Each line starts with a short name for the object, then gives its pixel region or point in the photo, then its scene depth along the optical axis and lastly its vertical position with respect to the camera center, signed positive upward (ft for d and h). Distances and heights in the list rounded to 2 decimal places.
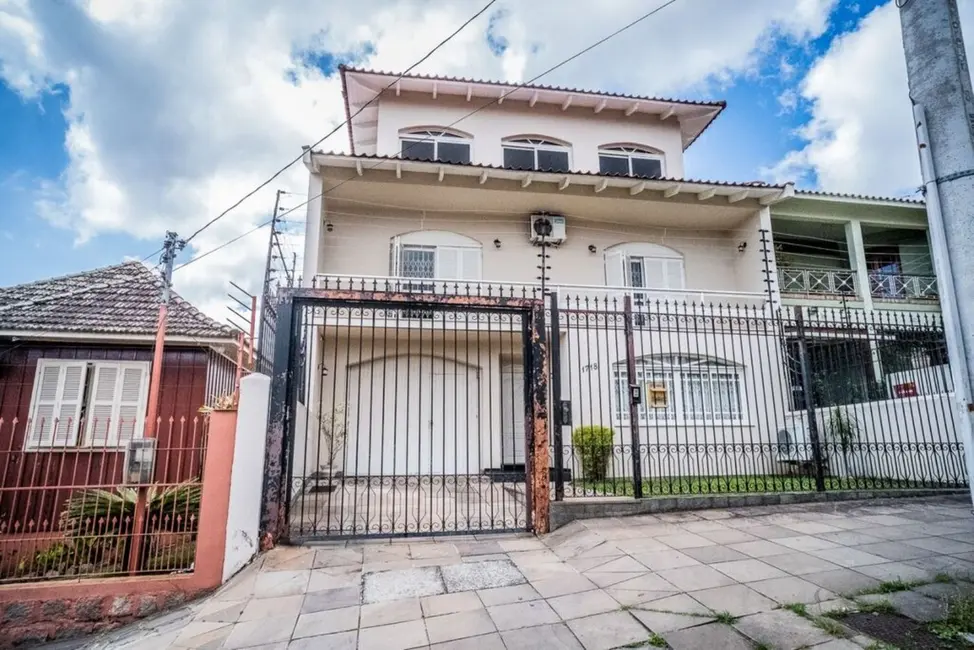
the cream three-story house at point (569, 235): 32.78 +14.28
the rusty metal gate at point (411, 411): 17.30 +0.19
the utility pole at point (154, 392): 15.23 +0.92
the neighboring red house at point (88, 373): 24.44 +2.21
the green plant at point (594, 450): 27.43 -2.02
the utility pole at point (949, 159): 8.45 +4.62
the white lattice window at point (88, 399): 24.84 +0.81
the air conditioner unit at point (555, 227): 37.11 +14.27
